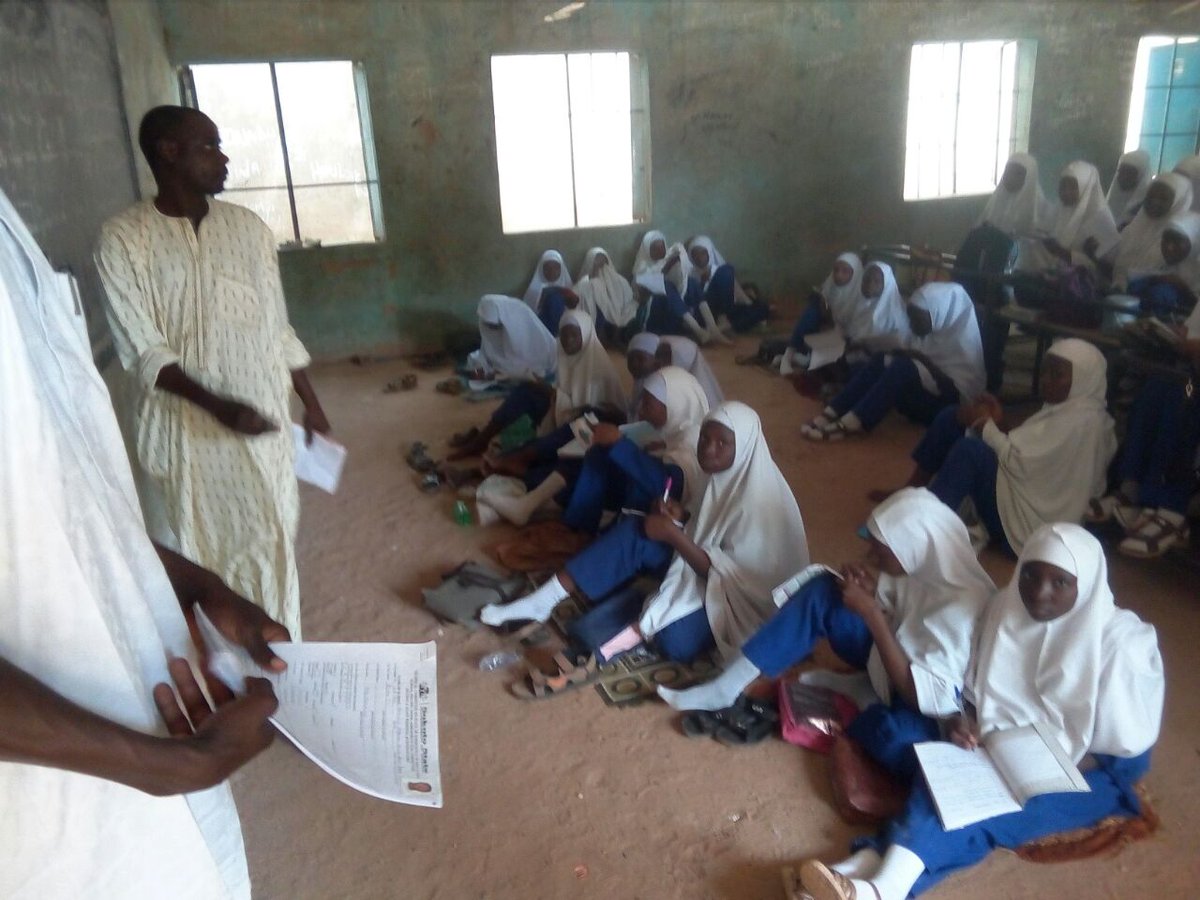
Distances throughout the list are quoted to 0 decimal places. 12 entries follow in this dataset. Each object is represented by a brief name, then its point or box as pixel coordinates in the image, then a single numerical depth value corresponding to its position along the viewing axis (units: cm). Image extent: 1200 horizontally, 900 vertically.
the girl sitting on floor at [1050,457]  358
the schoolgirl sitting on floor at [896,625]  239
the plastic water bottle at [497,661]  307
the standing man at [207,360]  217
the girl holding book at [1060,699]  214
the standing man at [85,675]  74
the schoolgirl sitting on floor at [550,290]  685
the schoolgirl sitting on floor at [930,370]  502
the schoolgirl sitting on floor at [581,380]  463
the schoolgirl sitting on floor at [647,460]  345
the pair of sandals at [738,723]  264
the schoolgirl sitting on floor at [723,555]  296
